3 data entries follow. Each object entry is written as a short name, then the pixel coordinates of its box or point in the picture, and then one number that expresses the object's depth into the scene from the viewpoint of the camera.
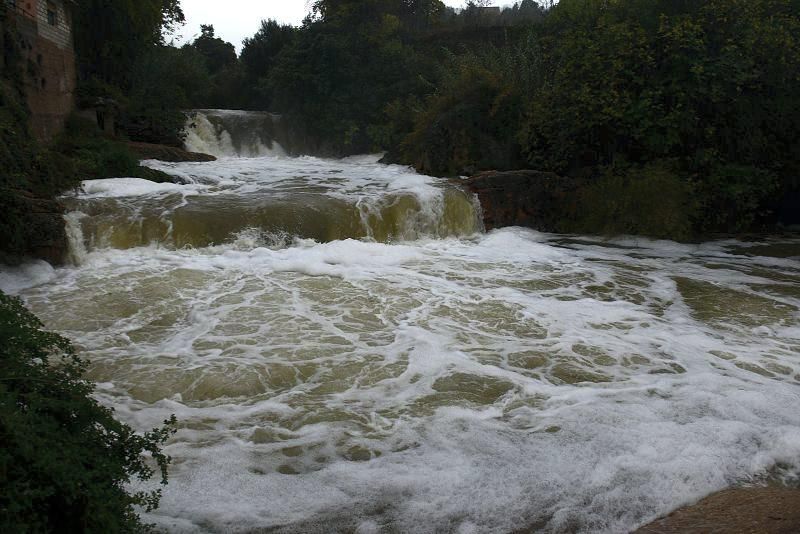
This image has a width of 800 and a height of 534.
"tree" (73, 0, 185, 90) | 18.17
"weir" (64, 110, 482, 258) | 9.41
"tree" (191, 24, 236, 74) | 36.83
